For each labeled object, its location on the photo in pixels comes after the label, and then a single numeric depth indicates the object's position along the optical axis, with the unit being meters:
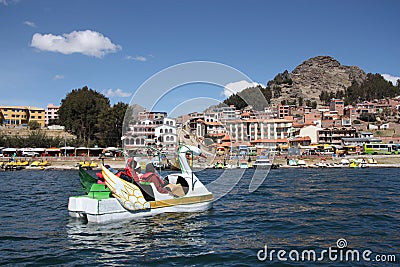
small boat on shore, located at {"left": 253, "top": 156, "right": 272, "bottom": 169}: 56.81
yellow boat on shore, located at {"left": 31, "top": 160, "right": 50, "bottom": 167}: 62.12
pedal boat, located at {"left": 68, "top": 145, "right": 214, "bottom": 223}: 13.38
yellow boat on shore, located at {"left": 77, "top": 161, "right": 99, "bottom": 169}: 60.97
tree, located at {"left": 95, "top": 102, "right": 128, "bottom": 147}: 78.44
